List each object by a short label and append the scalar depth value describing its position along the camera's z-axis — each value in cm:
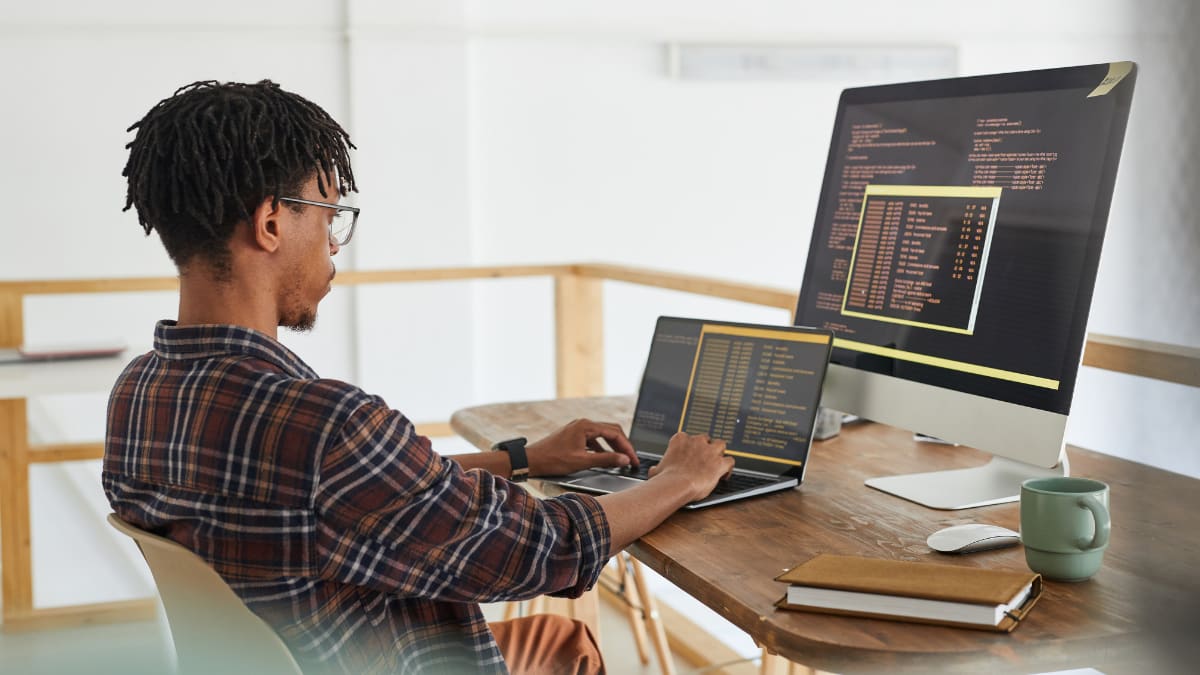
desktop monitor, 114
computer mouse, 103
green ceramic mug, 94
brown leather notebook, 83
